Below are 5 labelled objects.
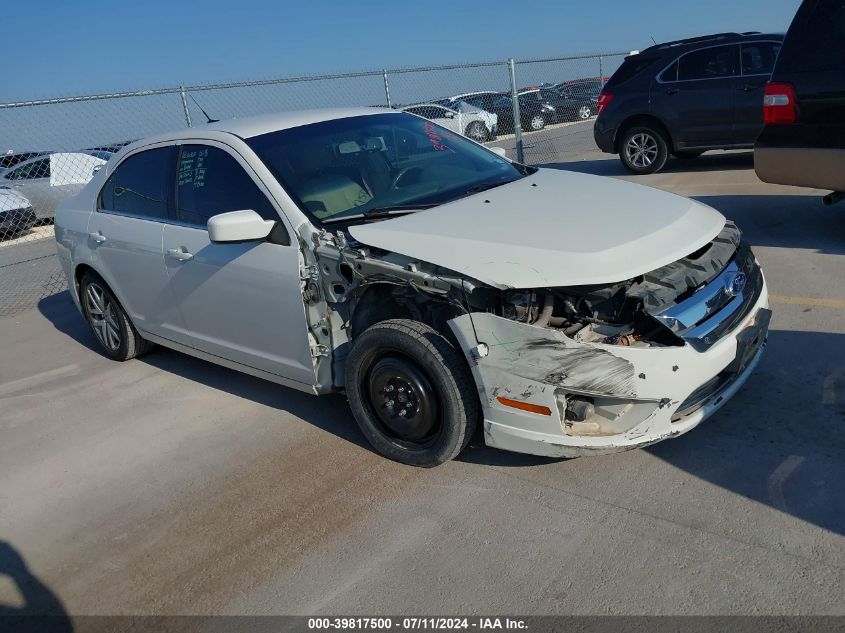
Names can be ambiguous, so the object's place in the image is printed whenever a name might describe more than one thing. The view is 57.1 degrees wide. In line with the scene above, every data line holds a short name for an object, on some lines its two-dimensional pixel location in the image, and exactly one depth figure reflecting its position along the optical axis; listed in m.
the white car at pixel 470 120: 17.67
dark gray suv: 10.36
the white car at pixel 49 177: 13.30
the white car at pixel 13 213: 13.23
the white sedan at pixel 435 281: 3.32
